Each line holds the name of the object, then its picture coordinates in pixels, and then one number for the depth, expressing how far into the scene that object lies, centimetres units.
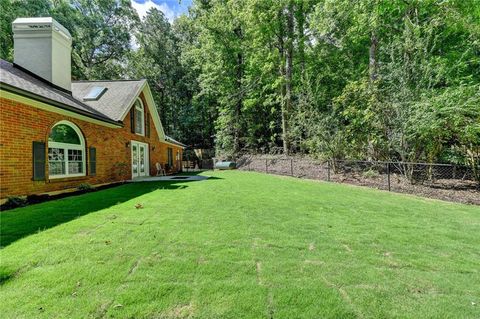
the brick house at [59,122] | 661
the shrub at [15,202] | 591
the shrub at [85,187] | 869
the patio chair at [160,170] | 1724
